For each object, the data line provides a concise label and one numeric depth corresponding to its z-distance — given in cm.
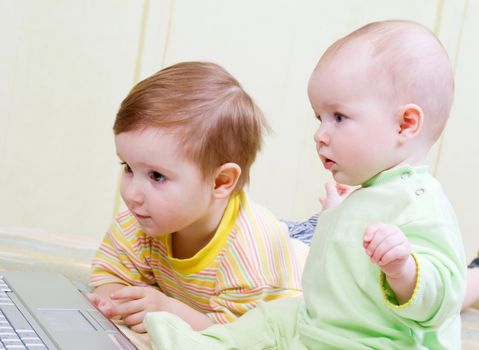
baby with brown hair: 137
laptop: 111
